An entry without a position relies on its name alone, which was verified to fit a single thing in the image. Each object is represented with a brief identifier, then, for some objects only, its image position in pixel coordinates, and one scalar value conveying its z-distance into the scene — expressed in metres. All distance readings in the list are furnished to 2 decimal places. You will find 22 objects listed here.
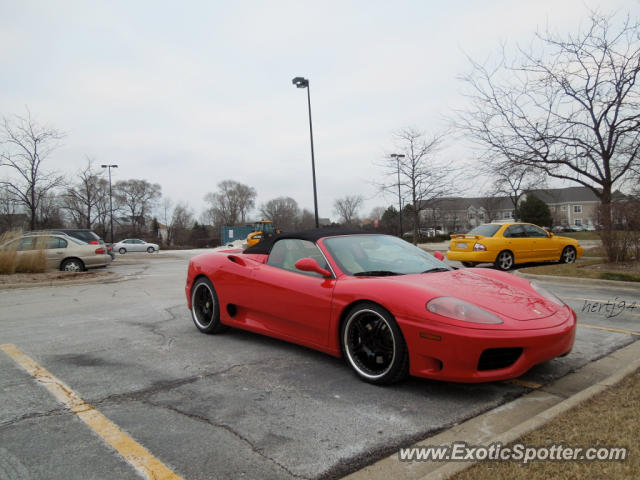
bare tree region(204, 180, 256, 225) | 92.50
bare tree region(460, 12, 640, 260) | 11.64
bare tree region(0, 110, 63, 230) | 18.56
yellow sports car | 12.30
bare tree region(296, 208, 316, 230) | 83.38
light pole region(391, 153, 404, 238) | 26.55
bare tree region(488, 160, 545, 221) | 14.07
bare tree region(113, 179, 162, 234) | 67.94
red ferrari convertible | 2.92
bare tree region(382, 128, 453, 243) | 26.47
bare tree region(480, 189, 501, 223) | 51.64
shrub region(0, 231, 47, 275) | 11.96
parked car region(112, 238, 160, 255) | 41.52
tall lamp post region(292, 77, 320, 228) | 19.43
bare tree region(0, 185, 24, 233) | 28.93
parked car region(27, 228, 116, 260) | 14.82
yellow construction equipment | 41.62
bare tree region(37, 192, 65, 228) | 31.67
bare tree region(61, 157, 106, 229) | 30.89
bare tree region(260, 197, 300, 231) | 85.50
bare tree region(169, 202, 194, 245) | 70.69
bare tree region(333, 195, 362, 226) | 76.44
